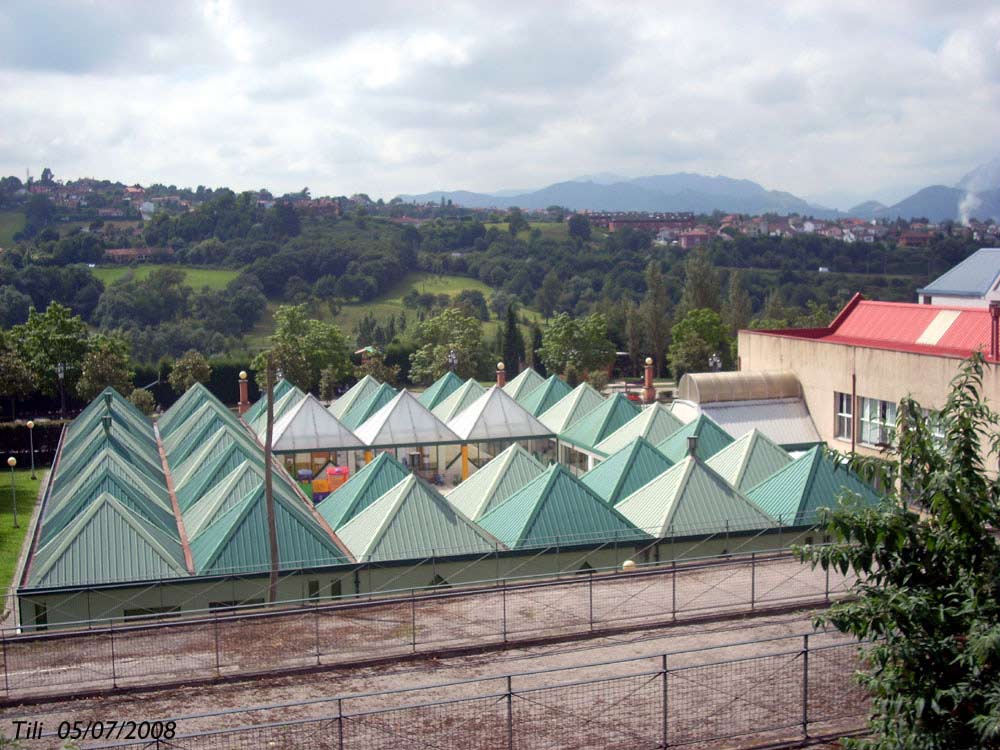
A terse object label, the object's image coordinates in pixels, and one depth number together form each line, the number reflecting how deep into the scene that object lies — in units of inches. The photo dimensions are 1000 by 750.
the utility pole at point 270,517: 793.6
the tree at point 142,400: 2075.5
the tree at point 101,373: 2016.5
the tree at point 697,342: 2650.1
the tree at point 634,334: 3034.0
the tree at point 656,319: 3016.7
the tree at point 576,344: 2603.3
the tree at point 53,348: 2031.3
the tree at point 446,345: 2493.8
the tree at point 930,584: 360.8
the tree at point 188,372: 2269.9
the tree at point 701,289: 3142.2
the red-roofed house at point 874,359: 1225.4
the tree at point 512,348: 2928.2
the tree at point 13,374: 1898.4
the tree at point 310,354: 2324.1
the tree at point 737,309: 3102.9
